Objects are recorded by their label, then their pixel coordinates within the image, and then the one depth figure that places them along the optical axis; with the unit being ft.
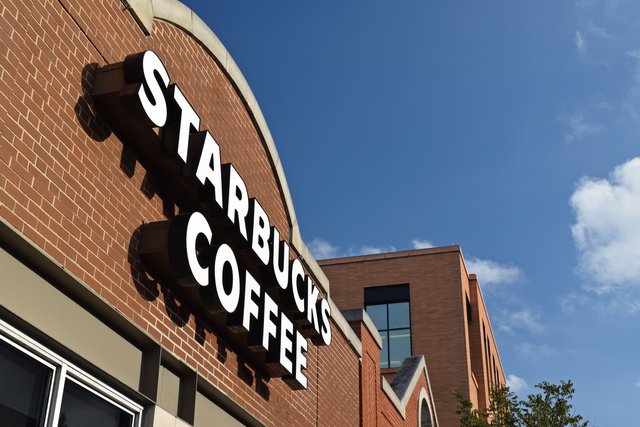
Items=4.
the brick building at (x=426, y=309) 126.72
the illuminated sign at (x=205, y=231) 27.50
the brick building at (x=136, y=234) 22.74
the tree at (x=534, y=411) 77.36
